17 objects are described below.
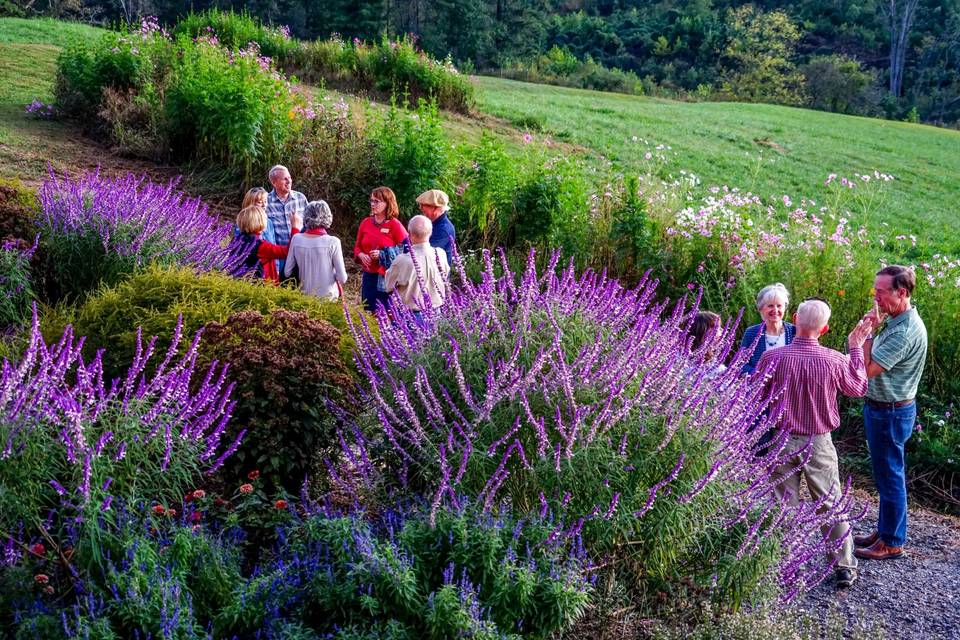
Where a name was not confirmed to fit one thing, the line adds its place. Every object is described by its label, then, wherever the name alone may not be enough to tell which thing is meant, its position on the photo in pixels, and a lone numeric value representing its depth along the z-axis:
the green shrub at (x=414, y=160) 10.20
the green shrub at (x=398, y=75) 18.72
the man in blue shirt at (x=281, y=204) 7.88
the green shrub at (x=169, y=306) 5.01
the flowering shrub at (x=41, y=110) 13.28
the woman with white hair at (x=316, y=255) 6.72
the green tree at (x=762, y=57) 49.16
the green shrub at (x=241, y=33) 20.25
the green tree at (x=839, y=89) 47.53
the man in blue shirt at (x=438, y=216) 7.23
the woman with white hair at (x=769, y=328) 5.65
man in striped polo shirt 5.21
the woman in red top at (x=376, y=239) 7.34
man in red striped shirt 5.00
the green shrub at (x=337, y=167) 10.80
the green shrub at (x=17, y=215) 6.90
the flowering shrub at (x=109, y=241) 6.77
